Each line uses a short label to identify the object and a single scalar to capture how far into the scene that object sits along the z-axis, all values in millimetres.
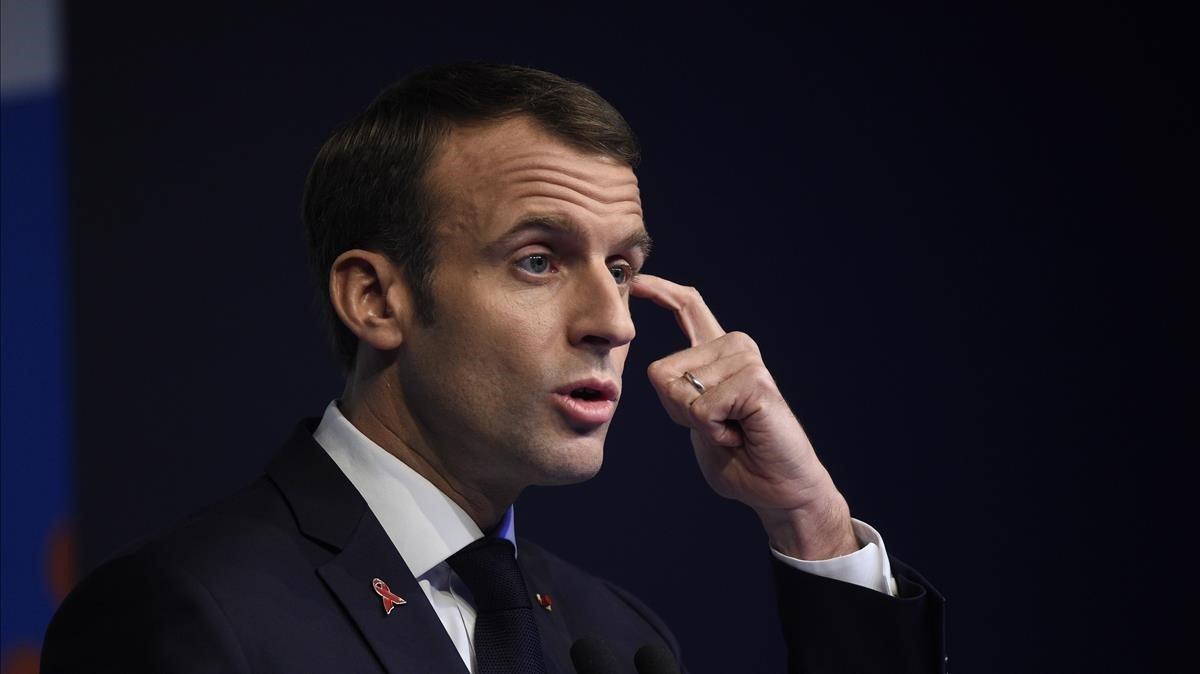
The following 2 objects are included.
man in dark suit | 4378
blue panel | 4830
